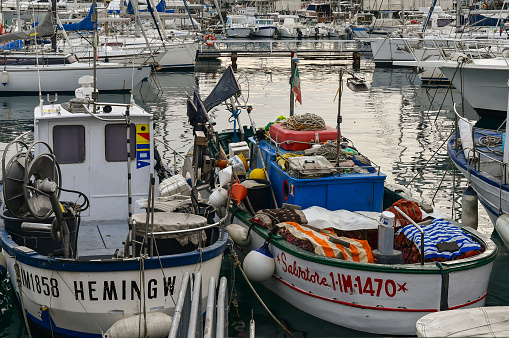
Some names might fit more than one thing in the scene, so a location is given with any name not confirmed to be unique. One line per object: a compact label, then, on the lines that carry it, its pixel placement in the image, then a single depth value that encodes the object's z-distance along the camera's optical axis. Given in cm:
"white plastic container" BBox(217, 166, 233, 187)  1158
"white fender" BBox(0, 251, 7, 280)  995
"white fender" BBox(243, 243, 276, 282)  959
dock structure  4851
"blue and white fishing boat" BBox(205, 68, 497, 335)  845
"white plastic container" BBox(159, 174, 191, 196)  1050
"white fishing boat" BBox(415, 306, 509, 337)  548
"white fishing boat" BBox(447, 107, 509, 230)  1186
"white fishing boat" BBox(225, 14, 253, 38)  7769
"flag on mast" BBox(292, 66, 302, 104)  1346
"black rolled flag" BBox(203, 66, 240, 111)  1402
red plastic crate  1189
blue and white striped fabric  886
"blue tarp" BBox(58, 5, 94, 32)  3575
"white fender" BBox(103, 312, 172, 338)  772
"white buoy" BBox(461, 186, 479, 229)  1207
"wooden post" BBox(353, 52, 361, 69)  4622
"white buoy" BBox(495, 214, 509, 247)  1016
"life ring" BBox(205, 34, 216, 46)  5159
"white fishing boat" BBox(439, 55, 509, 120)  2592
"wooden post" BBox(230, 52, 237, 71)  4461
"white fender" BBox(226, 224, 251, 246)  1054
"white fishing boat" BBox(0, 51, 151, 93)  3256
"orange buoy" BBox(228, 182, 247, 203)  1076
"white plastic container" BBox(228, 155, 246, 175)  1273
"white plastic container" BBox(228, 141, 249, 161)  1382
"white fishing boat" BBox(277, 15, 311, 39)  7669
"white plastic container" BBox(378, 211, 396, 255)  876
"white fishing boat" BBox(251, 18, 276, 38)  7794
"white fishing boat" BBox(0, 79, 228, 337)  798
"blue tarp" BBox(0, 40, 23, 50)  3659
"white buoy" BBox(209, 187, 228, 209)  1109
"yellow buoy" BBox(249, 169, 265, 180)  1202
